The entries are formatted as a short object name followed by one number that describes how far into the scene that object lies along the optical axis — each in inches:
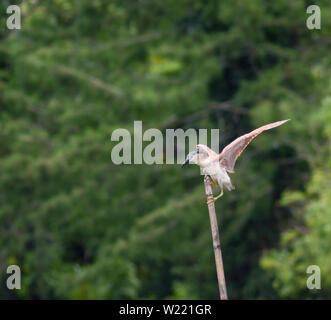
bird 234.5
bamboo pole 218.7
